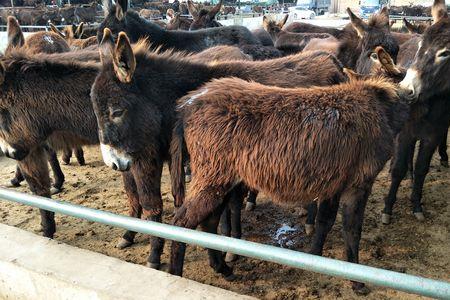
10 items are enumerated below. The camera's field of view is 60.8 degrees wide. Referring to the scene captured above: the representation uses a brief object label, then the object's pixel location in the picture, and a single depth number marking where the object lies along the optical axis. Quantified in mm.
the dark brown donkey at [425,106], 3691
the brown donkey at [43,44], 4781
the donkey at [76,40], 7227
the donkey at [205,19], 9000
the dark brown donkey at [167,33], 5461
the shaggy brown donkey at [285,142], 2666
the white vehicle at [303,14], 24375
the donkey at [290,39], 7812
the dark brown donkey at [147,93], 3014
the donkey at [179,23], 10296
